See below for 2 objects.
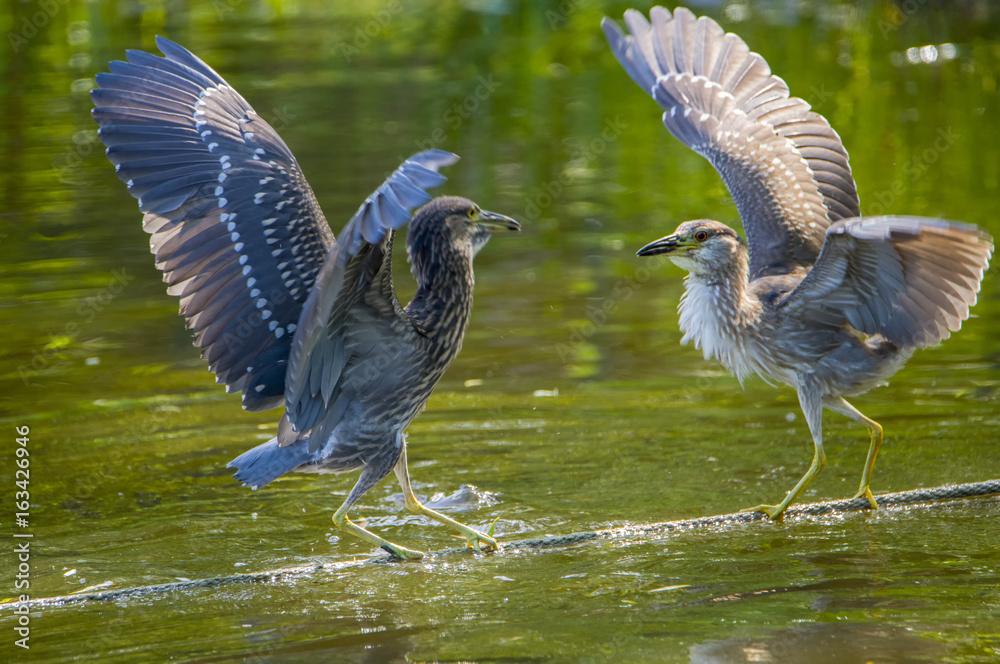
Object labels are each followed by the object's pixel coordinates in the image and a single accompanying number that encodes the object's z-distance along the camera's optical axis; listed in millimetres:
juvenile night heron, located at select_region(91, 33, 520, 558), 11094
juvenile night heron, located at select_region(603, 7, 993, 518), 11437
